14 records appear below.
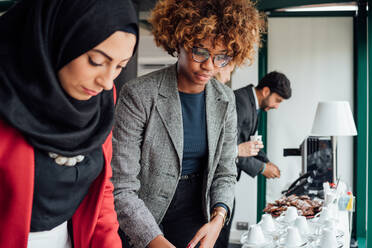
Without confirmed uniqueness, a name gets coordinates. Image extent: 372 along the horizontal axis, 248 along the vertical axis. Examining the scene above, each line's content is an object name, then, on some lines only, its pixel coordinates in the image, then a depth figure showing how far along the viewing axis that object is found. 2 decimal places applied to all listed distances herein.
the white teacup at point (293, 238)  1.45
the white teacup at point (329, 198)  2.18
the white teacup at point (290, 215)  1.77
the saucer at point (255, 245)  1.47
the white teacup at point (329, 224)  1.66
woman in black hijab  0.76
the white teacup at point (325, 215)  1.78
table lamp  2.71
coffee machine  2.78
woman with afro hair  1.26
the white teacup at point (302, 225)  1.60
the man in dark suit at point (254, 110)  2.77
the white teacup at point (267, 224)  1.62
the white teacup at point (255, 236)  1.48
